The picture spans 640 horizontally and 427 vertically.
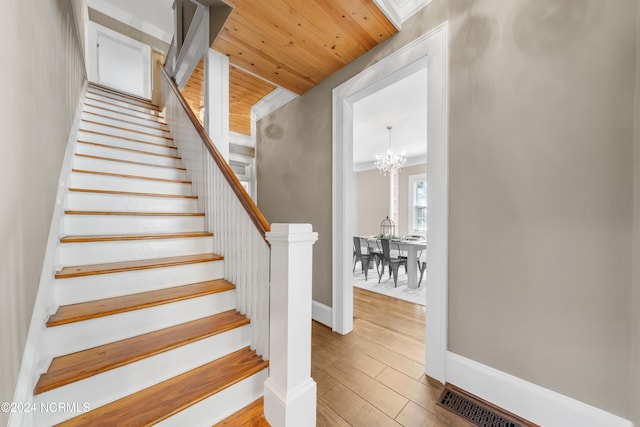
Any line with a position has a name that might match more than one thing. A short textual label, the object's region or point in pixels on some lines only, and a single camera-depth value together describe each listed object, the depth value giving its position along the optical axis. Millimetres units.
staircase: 1140
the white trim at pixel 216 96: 2350
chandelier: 4980
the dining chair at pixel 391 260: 4238
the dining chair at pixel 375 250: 4603
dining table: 4109
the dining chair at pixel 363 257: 4965
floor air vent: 1416
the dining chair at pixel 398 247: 4329
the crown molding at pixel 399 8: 1872
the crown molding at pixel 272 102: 3279
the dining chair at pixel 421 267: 4319
